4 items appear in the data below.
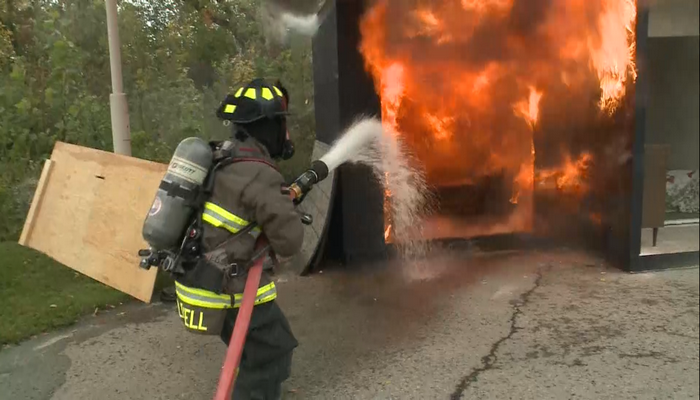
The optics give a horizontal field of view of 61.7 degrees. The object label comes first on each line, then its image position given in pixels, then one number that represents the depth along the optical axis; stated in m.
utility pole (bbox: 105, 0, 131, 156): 4.97
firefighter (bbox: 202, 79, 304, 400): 2.71
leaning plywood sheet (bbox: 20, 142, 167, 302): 4.82
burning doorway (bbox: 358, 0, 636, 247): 5.68
